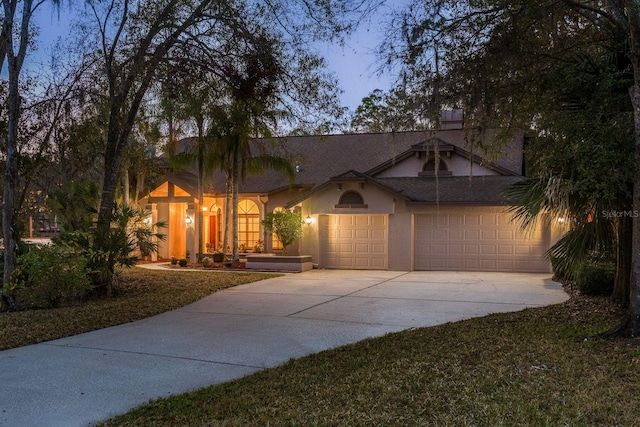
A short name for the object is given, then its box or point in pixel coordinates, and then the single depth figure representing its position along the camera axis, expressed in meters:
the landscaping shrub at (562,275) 13.49
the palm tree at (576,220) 7.57
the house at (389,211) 17.11
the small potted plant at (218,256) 19.06
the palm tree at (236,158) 16.98
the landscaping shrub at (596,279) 10.70
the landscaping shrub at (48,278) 10.38
